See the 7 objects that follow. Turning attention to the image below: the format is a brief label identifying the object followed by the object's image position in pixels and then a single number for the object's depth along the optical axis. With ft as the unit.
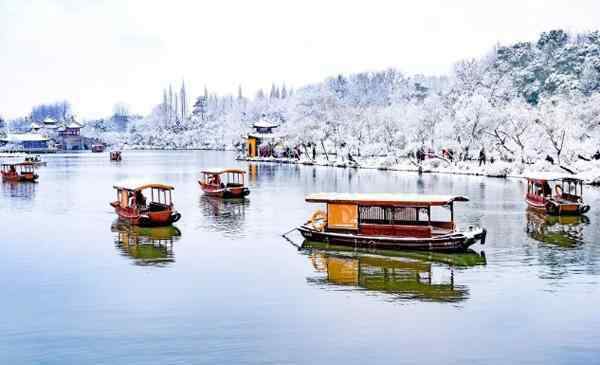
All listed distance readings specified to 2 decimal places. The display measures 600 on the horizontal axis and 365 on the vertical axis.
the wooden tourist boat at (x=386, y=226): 87.86
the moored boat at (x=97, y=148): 518.37
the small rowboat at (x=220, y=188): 158.51
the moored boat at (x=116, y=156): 356.18
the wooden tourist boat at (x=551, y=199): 121.08
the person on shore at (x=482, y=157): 239.71
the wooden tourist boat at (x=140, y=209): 111.34
